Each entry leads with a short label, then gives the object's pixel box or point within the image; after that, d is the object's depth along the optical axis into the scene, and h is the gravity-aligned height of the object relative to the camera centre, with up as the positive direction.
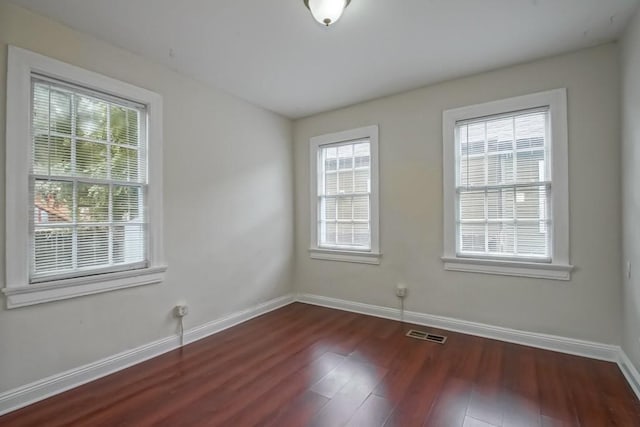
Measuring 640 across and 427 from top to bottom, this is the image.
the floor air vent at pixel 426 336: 3.11 -1.28
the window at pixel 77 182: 2.12 +0.26
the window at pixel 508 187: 2.83 +0.26
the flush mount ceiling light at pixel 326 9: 1.94 +1.32
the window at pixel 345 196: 3.91 +0.25
